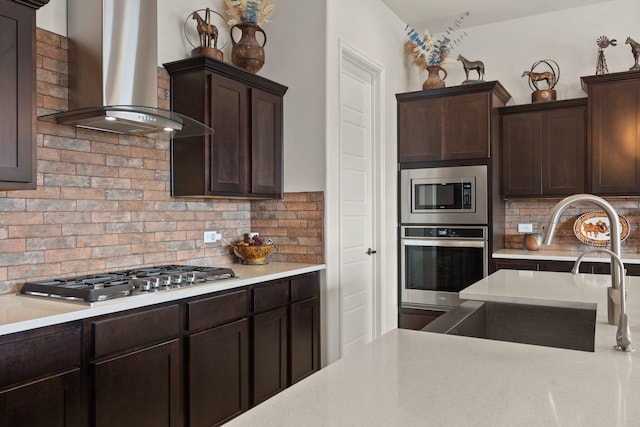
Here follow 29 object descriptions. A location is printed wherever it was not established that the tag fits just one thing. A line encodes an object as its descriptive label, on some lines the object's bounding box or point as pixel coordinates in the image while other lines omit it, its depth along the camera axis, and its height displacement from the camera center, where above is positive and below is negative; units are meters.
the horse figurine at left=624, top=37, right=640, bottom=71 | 4.25 +1.39
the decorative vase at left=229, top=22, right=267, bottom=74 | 3.58 +1.18
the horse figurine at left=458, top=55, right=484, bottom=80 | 4.85 +1.43
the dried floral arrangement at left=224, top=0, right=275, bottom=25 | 3.52 +1.45
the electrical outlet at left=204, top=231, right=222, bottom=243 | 3.56 -0.16
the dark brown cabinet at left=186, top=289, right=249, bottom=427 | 2.53 -0.77
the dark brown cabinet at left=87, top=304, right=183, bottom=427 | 2.07 -0.69
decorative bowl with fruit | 3.58 -0.26
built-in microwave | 4.59 +0.17
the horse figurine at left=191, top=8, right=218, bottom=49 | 3.31 +1.23
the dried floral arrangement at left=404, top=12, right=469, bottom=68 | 5.00 +1.70
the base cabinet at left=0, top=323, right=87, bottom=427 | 1.76 -0.61
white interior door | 4.17 +0.09
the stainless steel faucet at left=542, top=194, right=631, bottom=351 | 1.34 -0.15
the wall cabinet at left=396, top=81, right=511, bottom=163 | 4.59 +0.87
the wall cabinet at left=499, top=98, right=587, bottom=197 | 4.51 +0.60
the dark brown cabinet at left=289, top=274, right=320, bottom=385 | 3.33 -0.78
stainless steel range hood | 2.58 +0.78
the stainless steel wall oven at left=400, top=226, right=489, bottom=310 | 4.59 -0.46
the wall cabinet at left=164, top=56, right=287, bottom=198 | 3.13 +0.56
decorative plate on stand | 4.54 -0.14
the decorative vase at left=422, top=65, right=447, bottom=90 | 4.91 +1.32
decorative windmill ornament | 4.51 +1.42
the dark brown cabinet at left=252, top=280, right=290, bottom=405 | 2.98 -0.78
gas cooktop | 2.20 -0.33
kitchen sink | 1.98 -0.46
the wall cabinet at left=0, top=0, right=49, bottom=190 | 2.08 +0.51
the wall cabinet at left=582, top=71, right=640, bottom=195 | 4.24 +0.69
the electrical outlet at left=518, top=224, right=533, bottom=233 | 4.92 -0.15
